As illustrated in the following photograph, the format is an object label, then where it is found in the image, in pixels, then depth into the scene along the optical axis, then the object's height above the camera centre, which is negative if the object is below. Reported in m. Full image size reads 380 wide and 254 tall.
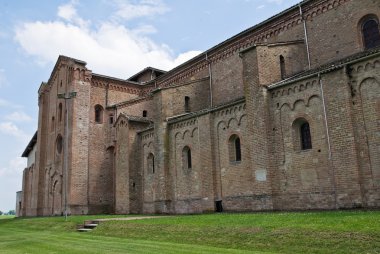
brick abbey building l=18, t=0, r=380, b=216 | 15.43 +3.79
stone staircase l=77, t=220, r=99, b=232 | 18.61 -1.29
